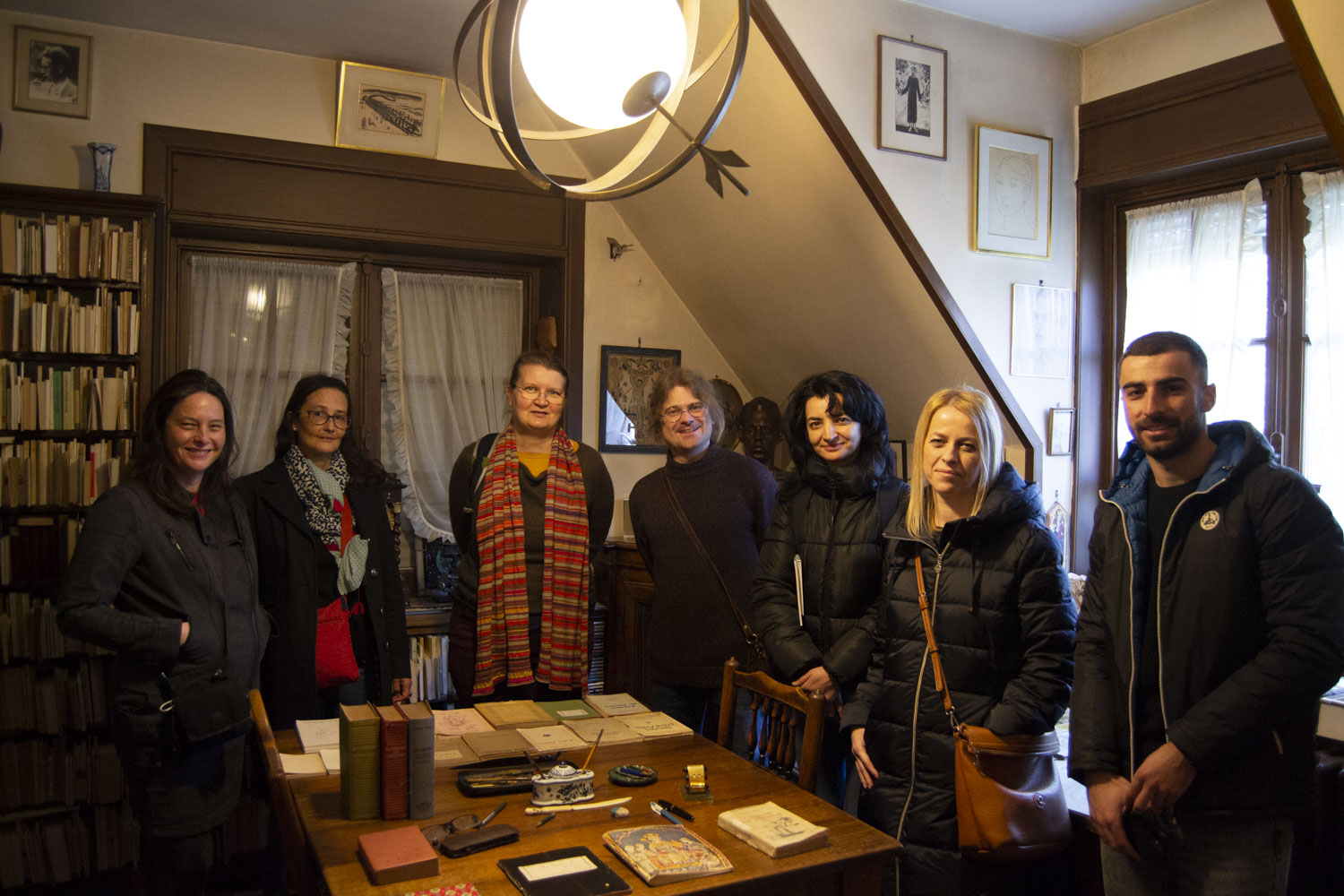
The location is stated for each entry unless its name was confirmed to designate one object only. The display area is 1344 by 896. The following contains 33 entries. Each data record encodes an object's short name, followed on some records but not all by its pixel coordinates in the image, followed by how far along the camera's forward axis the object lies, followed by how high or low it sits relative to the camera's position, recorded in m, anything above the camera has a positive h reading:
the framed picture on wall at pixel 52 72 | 3.40 +1.27
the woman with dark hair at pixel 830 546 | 2.28 -0.25
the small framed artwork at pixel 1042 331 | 3.34 +0.41
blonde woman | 1.92 -0.40
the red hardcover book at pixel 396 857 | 1.38 -0.63
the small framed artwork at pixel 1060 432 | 3.40 +0.05
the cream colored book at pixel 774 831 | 1.52 -0.64
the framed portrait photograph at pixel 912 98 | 3.06 +1.12
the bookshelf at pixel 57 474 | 3.19 -0.16
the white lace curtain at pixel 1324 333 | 2.94 +0.37
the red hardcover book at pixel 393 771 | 1.63 -0.58
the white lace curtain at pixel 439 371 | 4.19 +0.29
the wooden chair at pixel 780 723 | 1.92 -0.61
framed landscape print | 3.83 +1.32
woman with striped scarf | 2.84 -0.38
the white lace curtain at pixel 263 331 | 3.93 +0.42
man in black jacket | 1.61 -0.35
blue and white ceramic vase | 3.38 +0.93
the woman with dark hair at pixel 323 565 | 2.69 -0.38
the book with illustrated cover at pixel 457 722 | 2.14 -0.66
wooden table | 1.43 -0.66
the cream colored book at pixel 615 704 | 2.33 -0.66
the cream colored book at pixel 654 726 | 2.16 -0.66
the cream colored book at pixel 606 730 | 2.10 -0.66
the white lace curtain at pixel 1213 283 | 3.14 +0.57
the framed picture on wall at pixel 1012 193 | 3.24 +0.87
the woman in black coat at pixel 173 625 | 2.27 -0.47
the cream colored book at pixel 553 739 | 2.02 -0.65
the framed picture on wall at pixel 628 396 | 4.45 +0.20
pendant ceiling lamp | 1.34 +0.54
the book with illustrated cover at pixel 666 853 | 1.42 -0.64
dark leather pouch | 1.50 -0.64
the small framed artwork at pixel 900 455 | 4.10 -0.05
